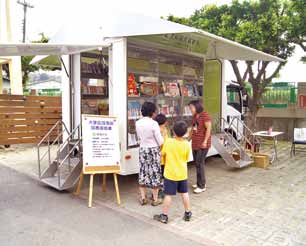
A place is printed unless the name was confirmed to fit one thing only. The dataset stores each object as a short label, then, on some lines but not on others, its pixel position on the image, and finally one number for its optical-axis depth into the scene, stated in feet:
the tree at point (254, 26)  29.43
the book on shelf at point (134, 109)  17.93
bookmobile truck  16.39
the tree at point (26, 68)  56.94
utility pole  76.84
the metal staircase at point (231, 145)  22.00
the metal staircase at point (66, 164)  16.69
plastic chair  27.20
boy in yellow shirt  12.71
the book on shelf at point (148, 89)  19.33
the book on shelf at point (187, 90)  23.48
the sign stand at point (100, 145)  15.08
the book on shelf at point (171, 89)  21.70
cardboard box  23.36
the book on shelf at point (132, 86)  17.87
